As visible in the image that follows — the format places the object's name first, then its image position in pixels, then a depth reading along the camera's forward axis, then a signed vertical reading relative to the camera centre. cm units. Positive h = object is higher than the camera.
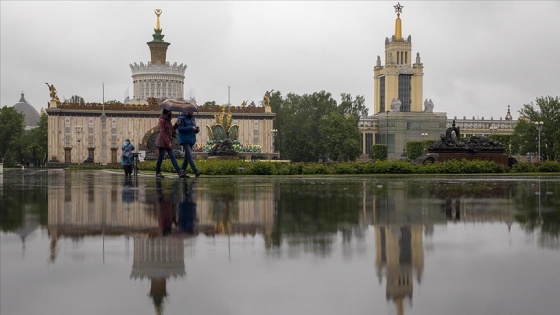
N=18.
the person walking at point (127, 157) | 3238 +40
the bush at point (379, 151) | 8169 +157
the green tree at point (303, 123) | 10544 +632
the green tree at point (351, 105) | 11762 +984
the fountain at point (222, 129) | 7069 +359
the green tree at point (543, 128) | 8150 +426
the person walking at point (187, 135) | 2699 +117
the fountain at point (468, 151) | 4088 +78
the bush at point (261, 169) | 3455 -18
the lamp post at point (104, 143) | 9281 +296
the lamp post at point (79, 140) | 9262 +334
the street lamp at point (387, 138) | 12800 +477
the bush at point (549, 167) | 3944 -16
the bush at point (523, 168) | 3869 -20
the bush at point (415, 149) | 9156 +201
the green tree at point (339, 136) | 10012 +406
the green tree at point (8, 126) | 10485 +584
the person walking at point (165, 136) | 2606 +107
